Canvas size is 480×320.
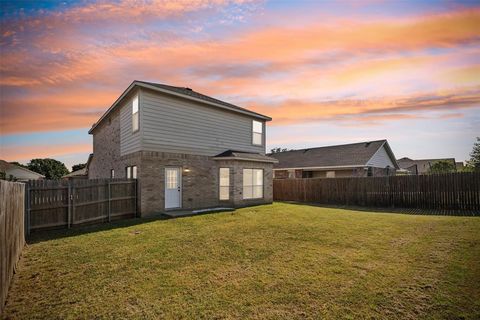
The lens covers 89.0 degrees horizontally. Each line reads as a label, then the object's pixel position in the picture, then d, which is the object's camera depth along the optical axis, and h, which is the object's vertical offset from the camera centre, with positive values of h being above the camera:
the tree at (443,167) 36.80 -0.17
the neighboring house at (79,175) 29.89 -0.36
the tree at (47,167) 69.44 +1.69
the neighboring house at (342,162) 23.83 +0.62
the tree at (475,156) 27.44 +1.07
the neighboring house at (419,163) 57.56 +0.84
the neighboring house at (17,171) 44.49 +0.44
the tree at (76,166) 56.00 +1.43
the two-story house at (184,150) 12.59 +1.27
